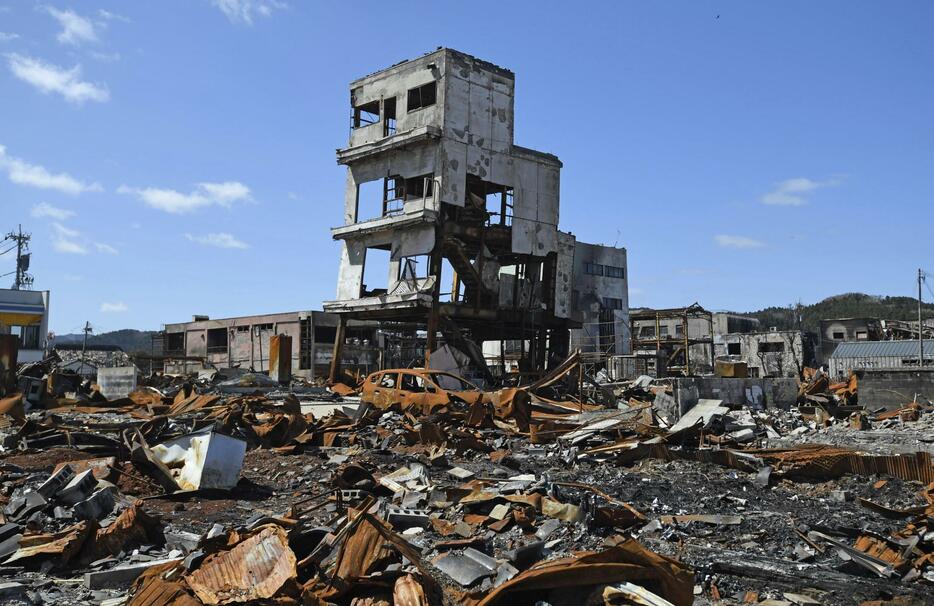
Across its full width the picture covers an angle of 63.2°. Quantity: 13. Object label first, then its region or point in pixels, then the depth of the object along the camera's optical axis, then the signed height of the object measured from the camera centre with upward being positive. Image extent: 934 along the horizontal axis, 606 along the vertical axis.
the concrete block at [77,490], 7.28 -1.31
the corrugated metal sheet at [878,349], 42.06 +0.83
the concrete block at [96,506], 6.76 -1.36
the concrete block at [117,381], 23.12 -0.79
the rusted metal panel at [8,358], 18.58 -0.10
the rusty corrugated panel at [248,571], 4.59 -1.37
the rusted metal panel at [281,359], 29.41 -0.09
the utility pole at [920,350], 37.38 +0.68
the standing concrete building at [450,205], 27.38 +5.85
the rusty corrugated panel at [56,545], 5.71 -1.47
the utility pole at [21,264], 59.84 +7.22
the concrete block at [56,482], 7.26 -1.24
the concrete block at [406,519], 6.70 -1.43
